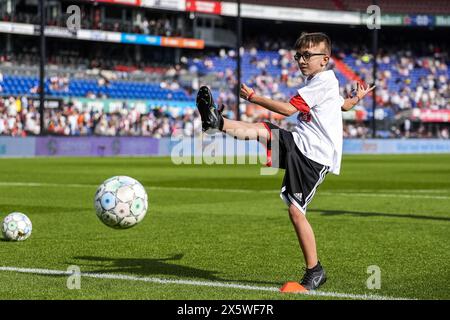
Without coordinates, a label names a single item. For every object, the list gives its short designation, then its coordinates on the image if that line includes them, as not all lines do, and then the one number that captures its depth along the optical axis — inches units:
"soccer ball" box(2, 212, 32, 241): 420.2
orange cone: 277.4
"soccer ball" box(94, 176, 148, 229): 339.0
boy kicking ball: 286.5
